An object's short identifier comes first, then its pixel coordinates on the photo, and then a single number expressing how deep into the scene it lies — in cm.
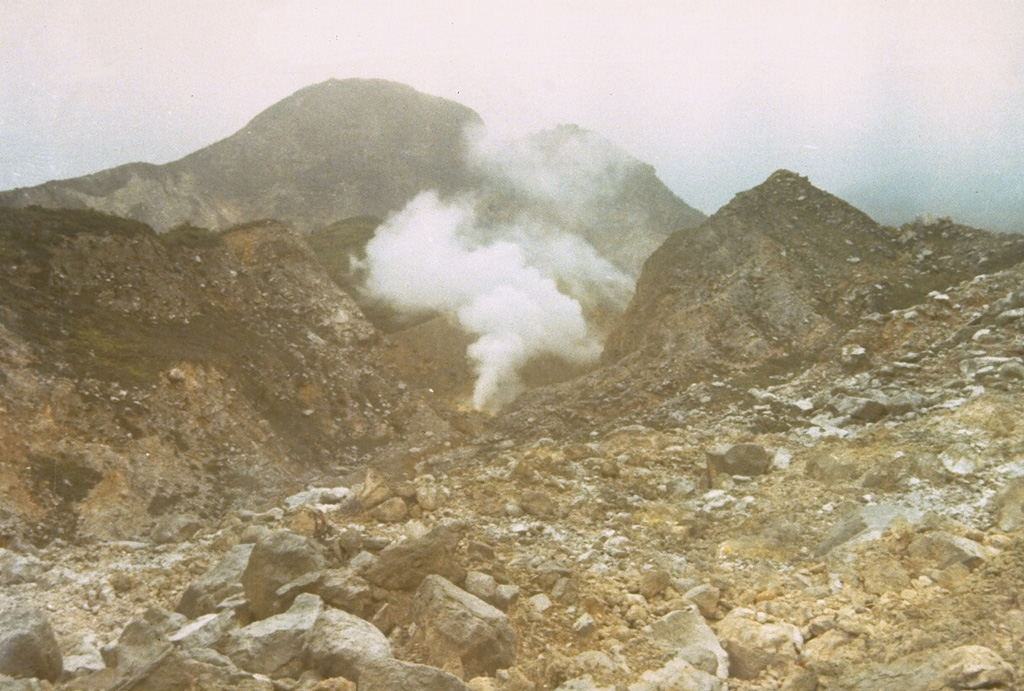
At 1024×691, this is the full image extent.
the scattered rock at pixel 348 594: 940
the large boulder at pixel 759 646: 876
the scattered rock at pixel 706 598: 1008
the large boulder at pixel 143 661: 696
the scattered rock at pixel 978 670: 698
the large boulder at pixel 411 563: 987
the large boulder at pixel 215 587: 1052
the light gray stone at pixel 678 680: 821
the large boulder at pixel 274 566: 982
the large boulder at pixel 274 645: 810
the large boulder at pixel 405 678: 716
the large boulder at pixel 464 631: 841
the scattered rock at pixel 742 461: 1548
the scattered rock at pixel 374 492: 1482
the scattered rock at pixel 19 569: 1245
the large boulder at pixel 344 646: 790
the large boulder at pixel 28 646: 816
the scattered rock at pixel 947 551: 987
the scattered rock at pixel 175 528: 1525
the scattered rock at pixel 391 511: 1429
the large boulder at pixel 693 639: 875
